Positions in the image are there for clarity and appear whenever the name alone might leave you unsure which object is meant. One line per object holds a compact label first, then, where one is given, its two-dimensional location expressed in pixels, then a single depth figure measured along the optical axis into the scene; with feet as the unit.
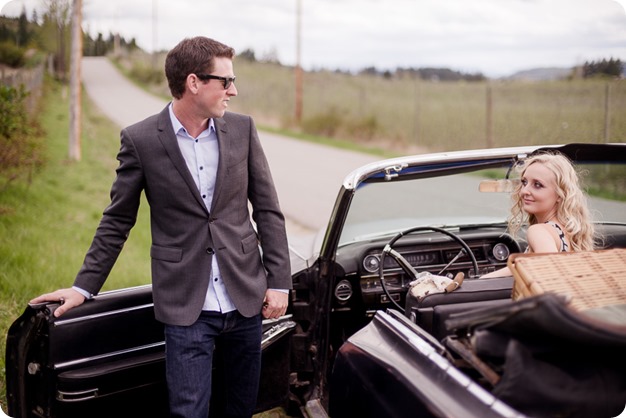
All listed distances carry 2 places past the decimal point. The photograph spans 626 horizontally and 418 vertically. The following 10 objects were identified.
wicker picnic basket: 6.33
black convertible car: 5.37
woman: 8.68
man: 8.70
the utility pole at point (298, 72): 74.64
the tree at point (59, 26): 37.83
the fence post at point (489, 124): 44.29
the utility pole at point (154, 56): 121.19
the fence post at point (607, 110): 35.01
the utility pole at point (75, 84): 43.21
